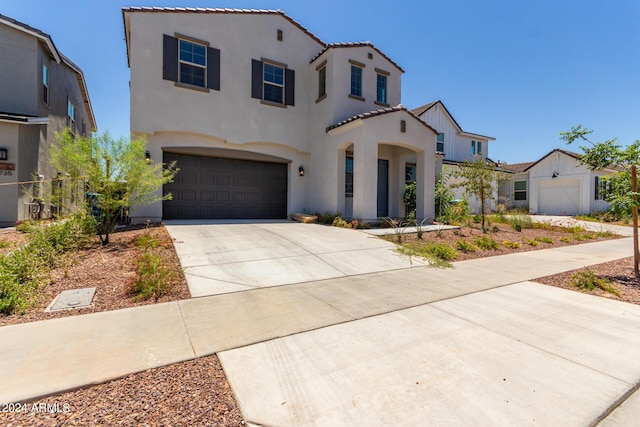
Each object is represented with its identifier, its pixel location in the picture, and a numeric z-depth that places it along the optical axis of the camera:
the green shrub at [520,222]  12.02
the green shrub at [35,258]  3.77
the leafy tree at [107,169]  6.62
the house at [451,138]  19.32
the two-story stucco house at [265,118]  10.19
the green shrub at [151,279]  4.18
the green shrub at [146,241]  6.49
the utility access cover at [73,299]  3.76
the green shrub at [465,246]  7.97
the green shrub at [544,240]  9.91
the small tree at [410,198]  12.73
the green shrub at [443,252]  7.16
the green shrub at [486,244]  8.42
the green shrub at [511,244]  8.80
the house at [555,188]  20.36
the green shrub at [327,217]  11.22
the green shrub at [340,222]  10.33
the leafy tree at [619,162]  5.73
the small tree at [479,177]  11.19
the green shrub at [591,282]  4.97
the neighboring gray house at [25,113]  9.76
